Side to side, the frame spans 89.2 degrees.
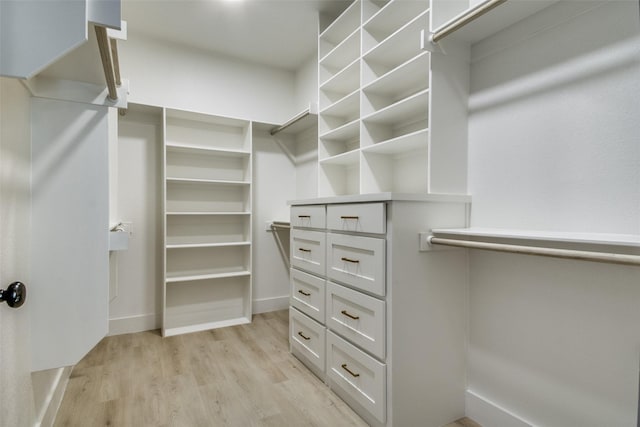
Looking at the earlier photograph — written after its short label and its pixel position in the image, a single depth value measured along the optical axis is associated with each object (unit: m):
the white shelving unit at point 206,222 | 2.88
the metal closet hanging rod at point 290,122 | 2.70
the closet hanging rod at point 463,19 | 1.24
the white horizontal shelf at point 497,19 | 1.34
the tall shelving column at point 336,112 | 2.39
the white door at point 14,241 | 0.97
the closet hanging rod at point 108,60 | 0.91
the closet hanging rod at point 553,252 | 0.89
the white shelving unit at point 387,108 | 1.61
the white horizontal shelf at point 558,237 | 0.93
